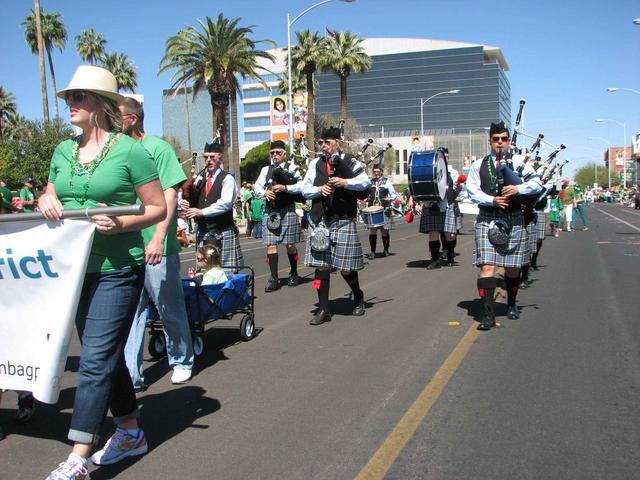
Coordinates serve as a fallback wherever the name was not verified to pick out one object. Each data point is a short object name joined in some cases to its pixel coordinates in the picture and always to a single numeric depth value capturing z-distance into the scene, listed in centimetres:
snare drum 1420
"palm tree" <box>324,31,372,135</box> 4712
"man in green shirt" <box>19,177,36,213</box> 1778
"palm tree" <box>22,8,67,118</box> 4841
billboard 4562
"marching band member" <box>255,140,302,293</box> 987
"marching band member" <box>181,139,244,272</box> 740
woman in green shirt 343
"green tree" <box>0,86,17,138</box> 5704
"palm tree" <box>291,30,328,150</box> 4562
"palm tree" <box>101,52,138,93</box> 6363
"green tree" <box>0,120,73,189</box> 3938
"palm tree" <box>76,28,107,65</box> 5812
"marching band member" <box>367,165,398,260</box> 1513
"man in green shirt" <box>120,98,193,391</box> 495
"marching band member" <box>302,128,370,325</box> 754
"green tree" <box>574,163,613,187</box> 16062
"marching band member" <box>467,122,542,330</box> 702
